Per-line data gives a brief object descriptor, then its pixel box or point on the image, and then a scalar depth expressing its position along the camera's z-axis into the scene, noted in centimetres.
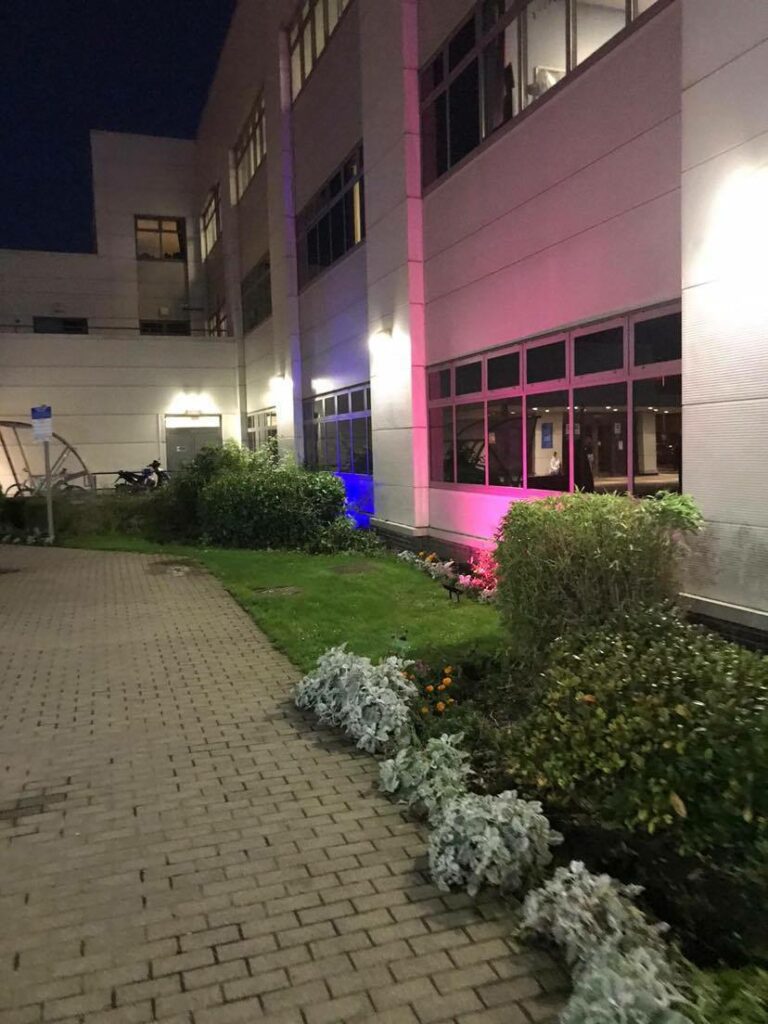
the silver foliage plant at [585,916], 290
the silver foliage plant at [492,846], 348
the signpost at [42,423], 1555
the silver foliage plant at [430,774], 410
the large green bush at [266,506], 1484
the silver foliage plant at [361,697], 518
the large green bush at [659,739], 319
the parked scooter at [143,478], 2478
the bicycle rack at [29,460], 2422
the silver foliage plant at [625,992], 246
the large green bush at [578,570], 602
